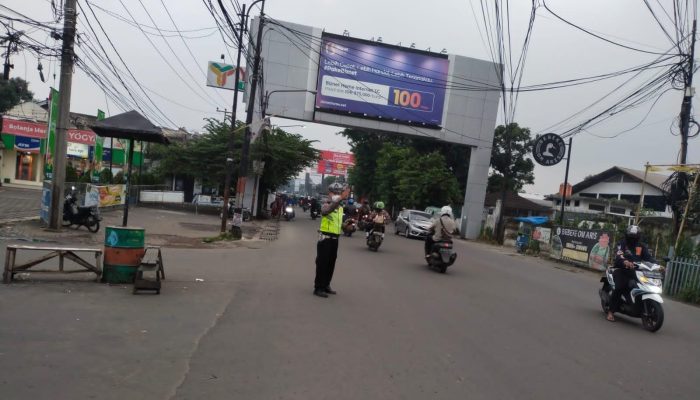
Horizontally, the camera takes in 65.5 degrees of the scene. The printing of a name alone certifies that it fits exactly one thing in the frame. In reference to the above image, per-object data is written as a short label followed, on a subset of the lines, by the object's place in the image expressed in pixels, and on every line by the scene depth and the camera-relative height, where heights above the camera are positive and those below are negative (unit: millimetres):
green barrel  8172 -1483
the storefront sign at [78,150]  39688 -8
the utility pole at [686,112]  16938 +3383
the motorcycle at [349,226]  20628 -1744
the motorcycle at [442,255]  13000 -1486
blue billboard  33312 +6440
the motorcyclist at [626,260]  8508 -725
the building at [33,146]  35156 +167
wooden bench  7617 -1644
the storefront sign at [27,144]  35547 +48
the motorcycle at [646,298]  8023 -1233
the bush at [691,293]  12750 -1701
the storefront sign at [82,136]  35625 +931
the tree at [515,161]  48969 +3680
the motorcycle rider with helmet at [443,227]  13195 -844
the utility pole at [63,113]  14359 +973
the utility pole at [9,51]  15348 +2637
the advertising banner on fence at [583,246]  18828 -1385
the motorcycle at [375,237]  17516 -1685
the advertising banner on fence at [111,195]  24438 -1936
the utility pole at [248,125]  18859 +1578
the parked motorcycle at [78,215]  15969 -1876
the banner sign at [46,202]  15242 -1571
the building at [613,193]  40938 +1591
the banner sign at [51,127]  16000 +614
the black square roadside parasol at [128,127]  11266 +585
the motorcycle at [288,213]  35281 -2475
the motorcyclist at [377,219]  17656 -1096
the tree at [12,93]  39531 +3862
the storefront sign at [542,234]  23734 -1342
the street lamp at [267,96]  30378 +4397
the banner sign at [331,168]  76012 +1606
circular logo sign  26312 +2686
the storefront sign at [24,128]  34625 +994
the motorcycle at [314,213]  38722 -2500
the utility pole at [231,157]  18844 +378
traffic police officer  8703 -1018
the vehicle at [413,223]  25980 -1643
